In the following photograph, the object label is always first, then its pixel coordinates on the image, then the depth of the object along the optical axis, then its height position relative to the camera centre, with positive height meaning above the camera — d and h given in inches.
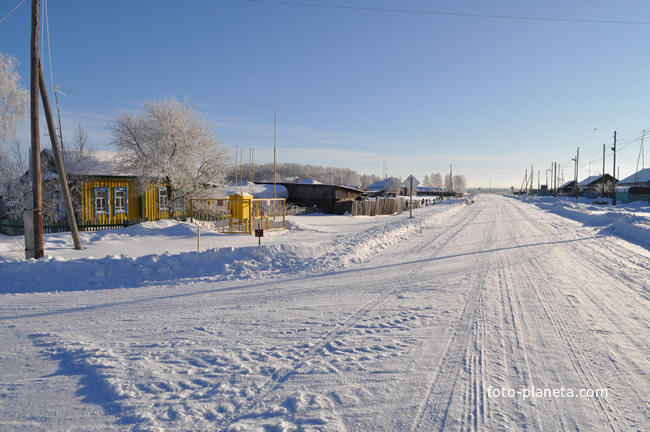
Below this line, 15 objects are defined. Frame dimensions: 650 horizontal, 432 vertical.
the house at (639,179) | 2952.8 +163.1
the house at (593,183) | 3754.9 +163.9
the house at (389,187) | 3441.9 +84.8
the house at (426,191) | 5558.1 +77.1
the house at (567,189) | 4440.0 +107.6
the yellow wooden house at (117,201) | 888.9 -22.4
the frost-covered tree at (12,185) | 883.8 +15.2
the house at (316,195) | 1631.4 -0.9
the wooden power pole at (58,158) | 464.4 +44.1
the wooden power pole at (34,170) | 431.2 +25.9
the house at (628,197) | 1904.5 +5.8
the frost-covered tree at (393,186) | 3528.5 +92.2
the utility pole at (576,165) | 3019.2 +265.4
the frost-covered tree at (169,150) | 989.8 +121.9
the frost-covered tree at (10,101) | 888.3 +219.5
